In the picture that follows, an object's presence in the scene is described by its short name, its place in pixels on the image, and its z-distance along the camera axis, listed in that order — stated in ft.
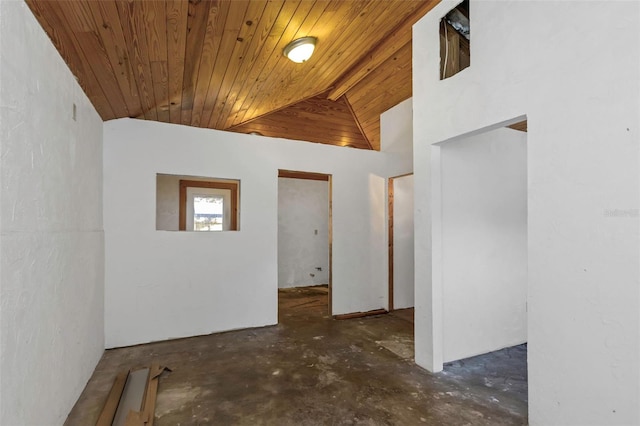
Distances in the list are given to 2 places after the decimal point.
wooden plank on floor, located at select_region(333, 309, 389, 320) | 13.54
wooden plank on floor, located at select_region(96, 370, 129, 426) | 6.25
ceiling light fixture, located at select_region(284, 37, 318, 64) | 9.21
